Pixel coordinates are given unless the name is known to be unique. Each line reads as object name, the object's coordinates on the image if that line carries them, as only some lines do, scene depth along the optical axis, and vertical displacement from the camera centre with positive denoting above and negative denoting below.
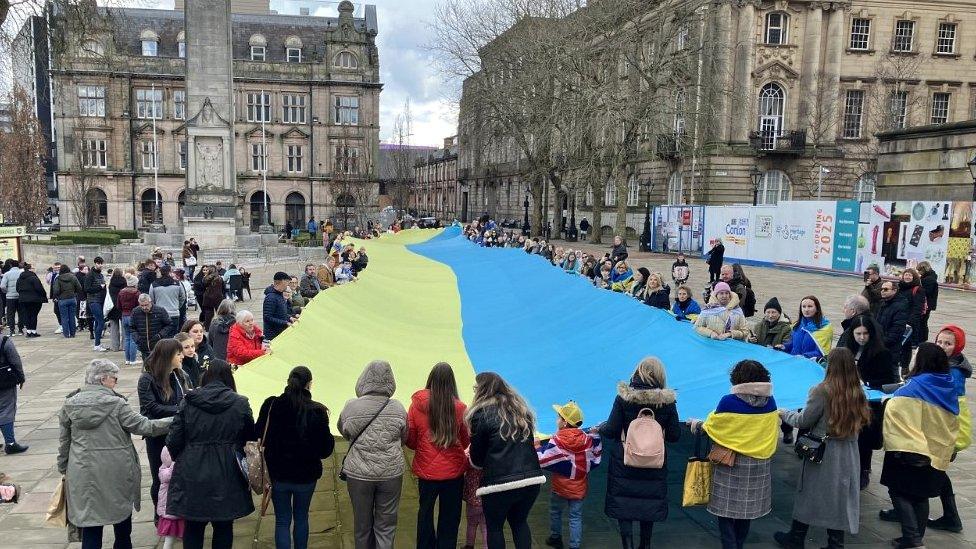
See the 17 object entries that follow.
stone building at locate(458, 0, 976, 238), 42.75 +6.98
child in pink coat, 5.60 -2.51
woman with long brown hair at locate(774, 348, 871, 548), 5.64 -1.96
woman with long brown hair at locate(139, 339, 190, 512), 5.82 -1.56
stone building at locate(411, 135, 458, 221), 88.65 +1.75
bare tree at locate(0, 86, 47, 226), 48.94 +1.78
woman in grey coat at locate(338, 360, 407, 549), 5.21 -1.75
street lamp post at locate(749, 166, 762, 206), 41.17 +1.62
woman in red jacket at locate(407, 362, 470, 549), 5.27 -1.87
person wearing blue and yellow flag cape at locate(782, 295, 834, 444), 8.29 -1.49
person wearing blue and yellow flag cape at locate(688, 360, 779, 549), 5.54 -1.87
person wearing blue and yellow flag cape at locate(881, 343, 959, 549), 5.97 -1.86
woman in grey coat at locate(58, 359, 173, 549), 5.33 -1.93
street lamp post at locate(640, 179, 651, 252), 38.97 -1.78
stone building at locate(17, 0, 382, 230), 57.59 +5.62
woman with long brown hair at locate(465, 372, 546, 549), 5.13 -1.80
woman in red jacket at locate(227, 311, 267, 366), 8.17 -1.69
